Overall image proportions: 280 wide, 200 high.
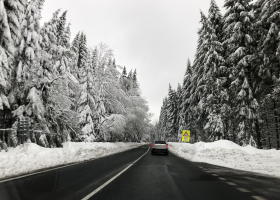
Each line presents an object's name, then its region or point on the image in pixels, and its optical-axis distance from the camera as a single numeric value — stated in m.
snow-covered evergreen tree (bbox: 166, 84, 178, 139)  69.44
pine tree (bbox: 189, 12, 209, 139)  29.44
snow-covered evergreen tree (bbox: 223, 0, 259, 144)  19.94
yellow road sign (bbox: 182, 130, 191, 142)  32.85
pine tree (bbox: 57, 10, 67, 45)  30.59
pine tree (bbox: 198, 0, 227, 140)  24.45
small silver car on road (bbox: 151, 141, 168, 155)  23.30
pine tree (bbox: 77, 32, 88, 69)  47.75
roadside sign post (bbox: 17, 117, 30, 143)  12.30
